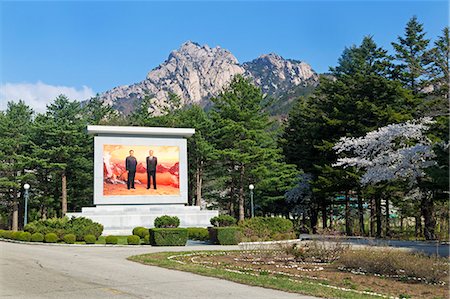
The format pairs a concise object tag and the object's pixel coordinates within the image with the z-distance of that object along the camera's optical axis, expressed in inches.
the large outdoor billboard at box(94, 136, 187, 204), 1503.4
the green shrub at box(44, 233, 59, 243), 1026.1
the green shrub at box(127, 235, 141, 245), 1001.5
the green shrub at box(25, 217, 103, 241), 1066.1
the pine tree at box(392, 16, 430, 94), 1421.0
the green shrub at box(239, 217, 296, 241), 1045.2
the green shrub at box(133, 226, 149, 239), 1152.2
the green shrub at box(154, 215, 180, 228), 1195.3
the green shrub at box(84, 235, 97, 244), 1027.9
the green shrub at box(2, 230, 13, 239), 1160.5
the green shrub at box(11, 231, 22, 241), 1099.4
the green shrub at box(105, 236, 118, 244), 1010.7
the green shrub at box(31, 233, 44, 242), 1044.5
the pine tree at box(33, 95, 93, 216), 1738.4
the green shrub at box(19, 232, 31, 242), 1067.3
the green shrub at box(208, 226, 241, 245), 1003.9
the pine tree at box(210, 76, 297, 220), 1624.0
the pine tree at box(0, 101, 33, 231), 1691.7
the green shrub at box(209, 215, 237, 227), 1248.8
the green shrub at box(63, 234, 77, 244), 1016.2
